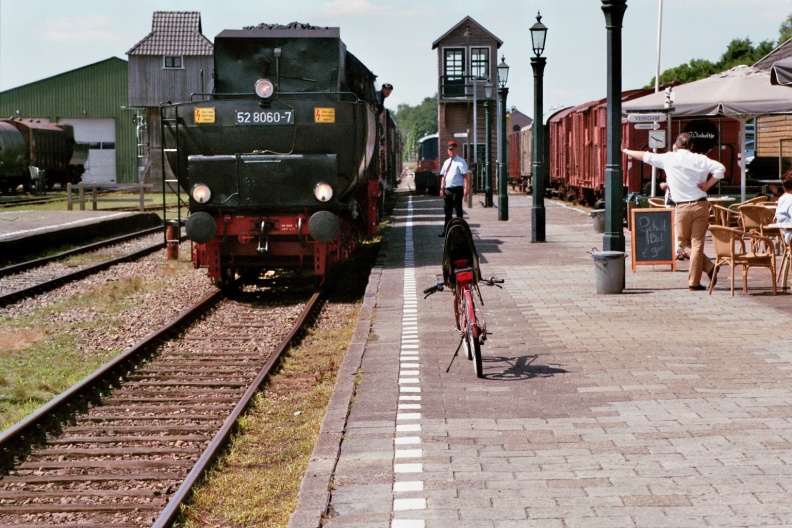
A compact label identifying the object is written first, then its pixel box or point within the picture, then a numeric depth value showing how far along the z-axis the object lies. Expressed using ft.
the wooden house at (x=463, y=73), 194.39
